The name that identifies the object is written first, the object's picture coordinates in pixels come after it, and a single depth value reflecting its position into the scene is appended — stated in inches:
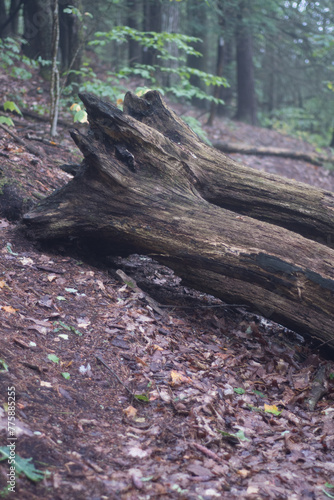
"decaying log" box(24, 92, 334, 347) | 153.7
